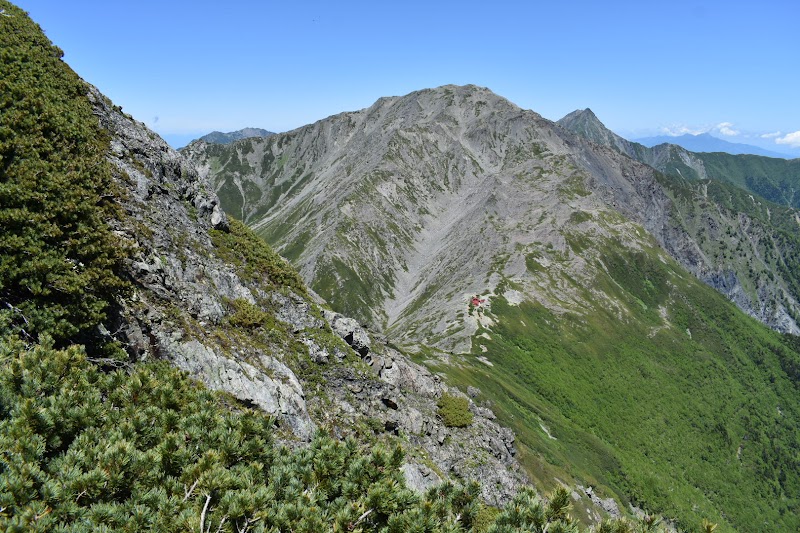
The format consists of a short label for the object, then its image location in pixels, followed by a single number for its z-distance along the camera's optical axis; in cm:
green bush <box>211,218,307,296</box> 4447
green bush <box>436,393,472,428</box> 5006
